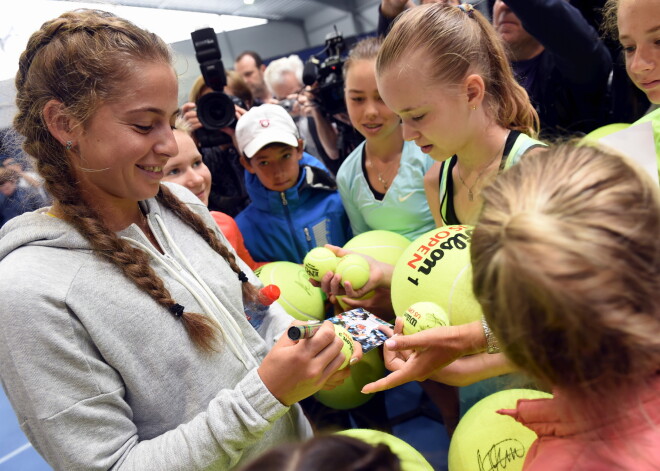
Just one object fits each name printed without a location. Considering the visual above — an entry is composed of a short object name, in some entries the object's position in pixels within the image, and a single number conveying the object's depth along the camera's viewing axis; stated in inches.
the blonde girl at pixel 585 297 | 23.4
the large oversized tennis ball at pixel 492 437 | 44.7
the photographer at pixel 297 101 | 118.1
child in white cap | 84.7
